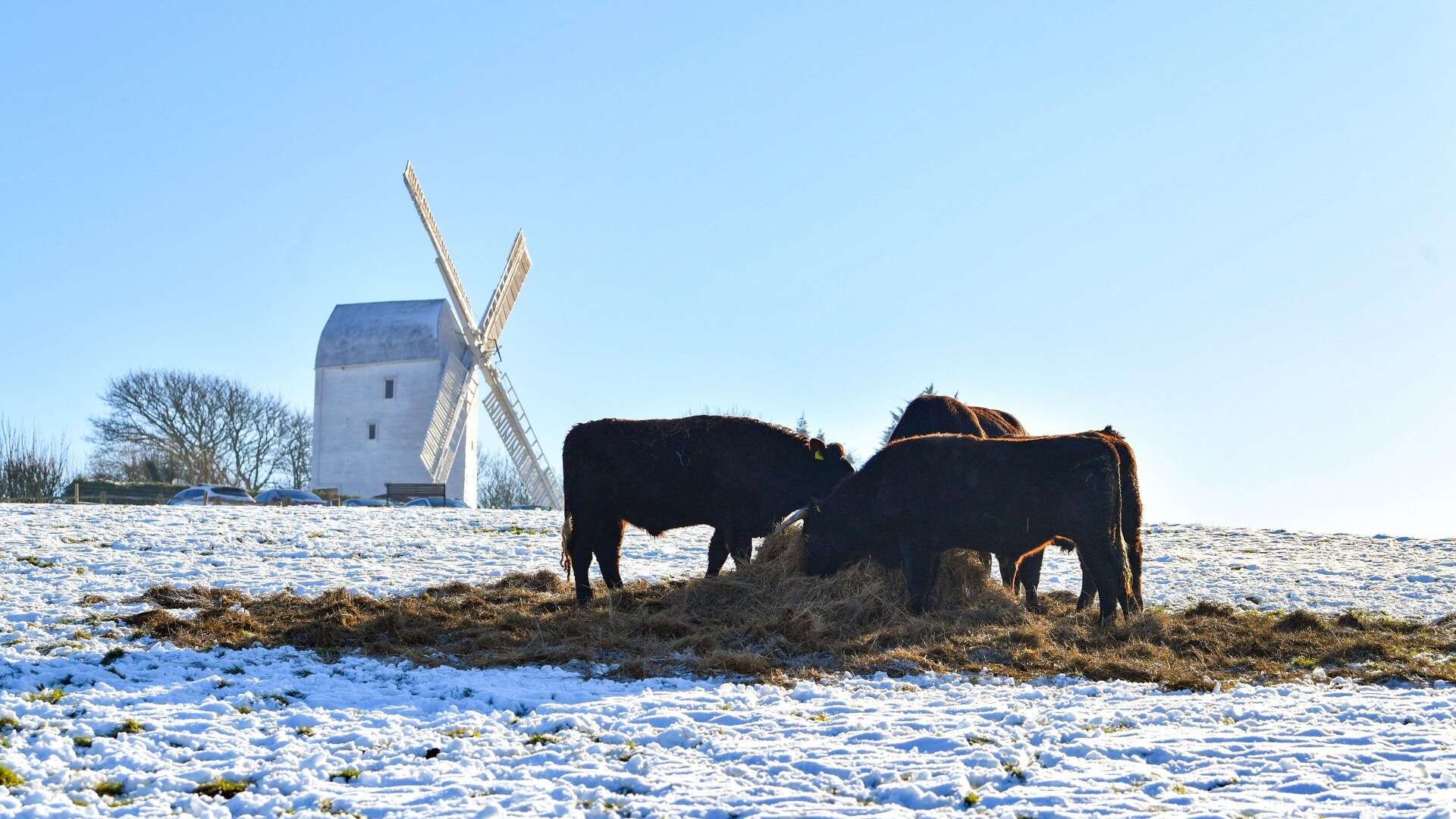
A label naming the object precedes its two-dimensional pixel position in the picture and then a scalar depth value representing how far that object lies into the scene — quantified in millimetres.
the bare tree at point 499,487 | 70812
